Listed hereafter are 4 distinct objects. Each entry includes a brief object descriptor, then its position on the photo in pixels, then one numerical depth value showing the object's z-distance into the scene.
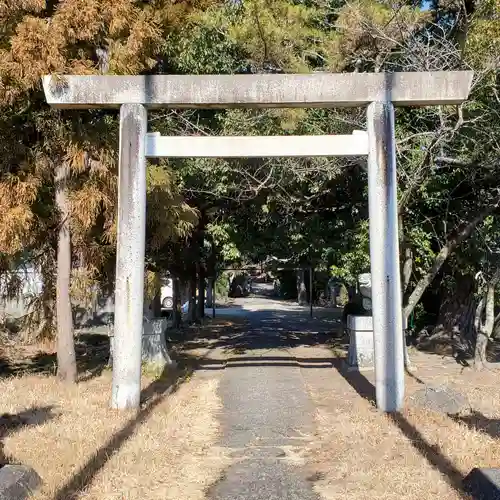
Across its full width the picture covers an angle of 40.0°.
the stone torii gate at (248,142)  8.59
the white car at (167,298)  32.56
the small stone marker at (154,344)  12.14
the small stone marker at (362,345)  12.39
